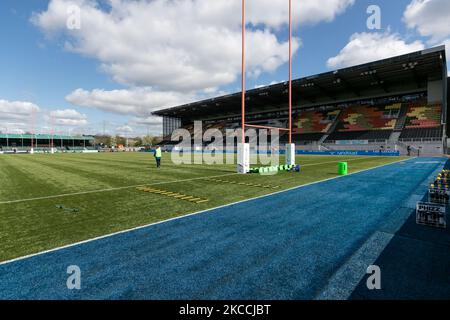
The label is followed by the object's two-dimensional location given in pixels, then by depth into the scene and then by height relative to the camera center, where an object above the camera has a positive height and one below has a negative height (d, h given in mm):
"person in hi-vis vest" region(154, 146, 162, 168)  19800 -381
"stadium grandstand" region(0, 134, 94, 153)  88125 +3655
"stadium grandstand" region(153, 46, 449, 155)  37750 +10148
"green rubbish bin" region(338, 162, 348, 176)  14164 -1186
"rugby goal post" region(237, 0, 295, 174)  14795 -220
